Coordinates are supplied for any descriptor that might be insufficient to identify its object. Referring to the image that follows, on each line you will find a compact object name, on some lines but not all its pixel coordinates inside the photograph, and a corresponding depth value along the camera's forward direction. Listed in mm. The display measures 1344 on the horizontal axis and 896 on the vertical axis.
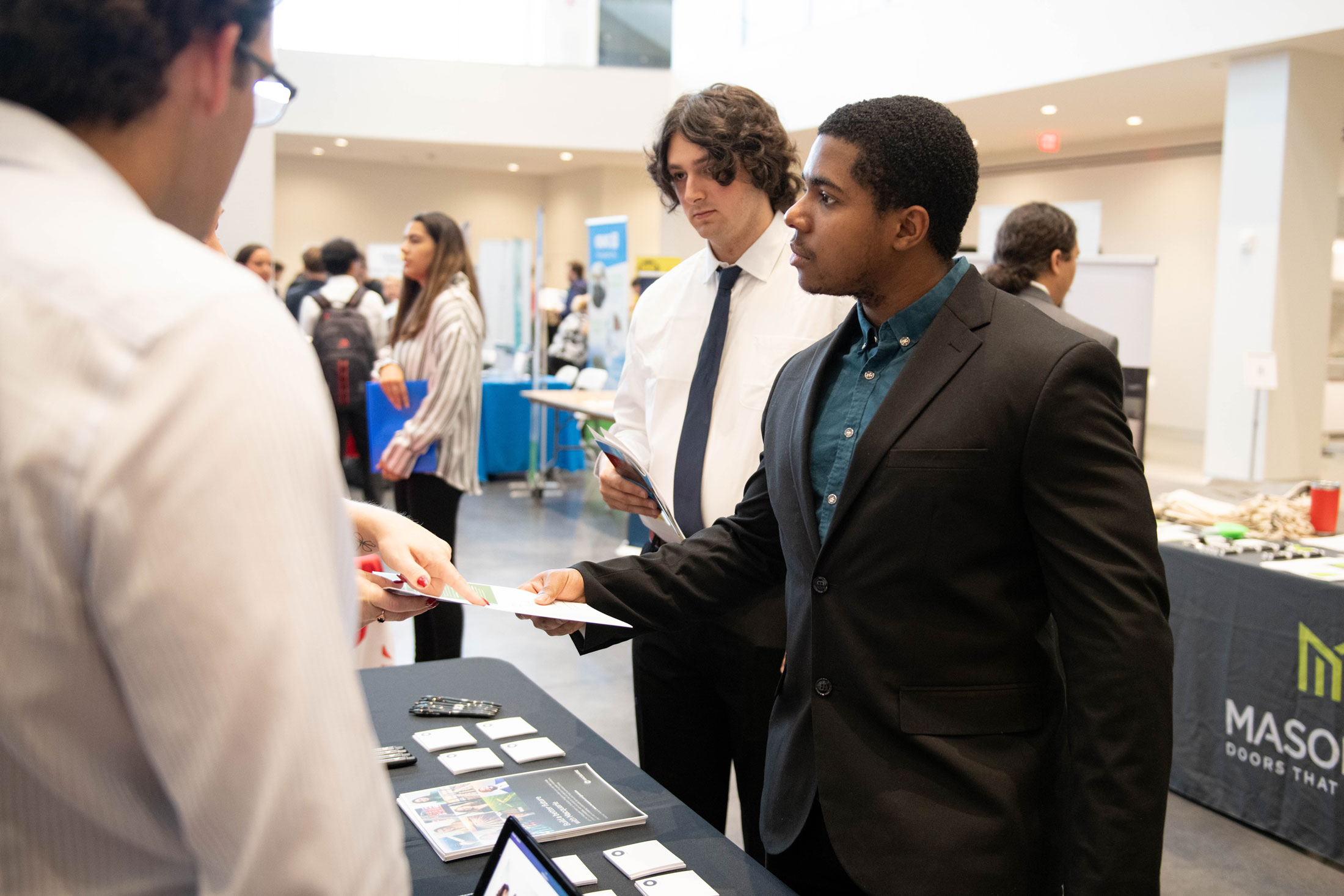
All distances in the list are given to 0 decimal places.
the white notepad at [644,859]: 1317
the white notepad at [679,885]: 1272
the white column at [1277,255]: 8109
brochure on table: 1408
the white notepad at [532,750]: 1679
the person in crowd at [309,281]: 7898
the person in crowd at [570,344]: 10586
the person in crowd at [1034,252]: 3971
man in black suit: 1246
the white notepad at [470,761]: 1633
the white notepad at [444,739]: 1723
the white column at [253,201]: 11844
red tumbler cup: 3422
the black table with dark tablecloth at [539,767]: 1320
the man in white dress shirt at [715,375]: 2008
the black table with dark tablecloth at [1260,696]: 2910
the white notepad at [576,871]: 1287
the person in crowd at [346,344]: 6770
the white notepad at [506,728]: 1777
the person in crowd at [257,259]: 6766
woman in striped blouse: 3941
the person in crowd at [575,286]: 12305
